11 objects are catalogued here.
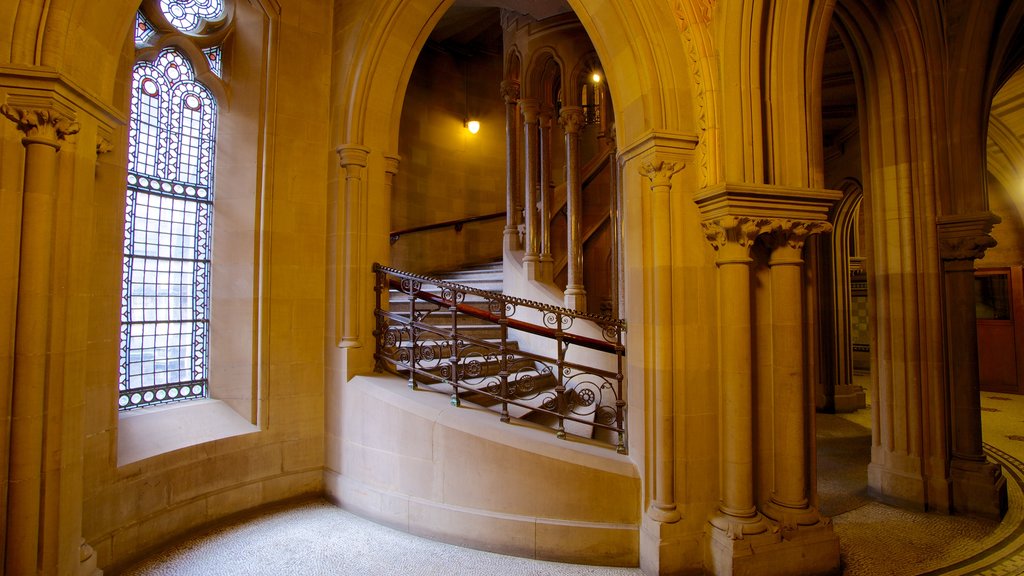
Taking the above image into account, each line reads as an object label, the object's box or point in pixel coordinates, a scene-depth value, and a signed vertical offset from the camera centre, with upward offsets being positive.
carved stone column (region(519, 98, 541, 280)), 6.70 +1.72
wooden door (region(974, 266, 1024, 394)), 9.62 -0.41
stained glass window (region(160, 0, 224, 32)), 4.04 +2.39
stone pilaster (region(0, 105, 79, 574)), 2.34 -0.19
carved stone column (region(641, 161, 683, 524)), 2.95 -0.23
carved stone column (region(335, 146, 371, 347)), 4.31 +0.49
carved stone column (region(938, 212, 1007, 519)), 3.93 -0.50
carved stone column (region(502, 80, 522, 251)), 7.40 +2.21
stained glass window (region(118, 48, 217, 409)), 3.79 +0.57
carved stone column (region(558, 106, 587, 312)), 6.43 +1.08
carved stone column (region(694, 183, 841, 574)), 2.83 -0.42
